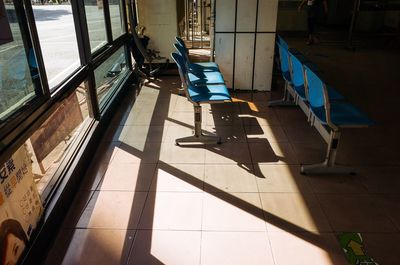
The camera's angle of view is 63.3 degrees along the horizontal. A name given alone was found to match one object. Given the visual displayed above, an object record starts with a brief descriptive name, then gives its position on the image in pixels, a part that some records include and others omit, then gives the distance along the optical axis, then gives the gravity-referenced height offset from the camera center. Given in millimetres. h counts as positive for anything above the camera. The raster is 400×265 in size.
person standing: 7652 -459
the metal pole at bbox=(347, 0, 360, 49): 7080 -473
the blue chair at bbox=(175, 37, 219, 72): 3741 -813
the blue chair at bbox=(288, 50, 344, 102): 2908 -776
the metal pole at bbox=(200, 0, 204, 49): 6656 -349
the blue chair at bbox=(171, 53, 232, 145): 2971 -877
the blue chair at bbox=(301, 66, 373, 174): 2477 -909
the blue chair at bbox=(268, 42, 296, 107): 3545 -879
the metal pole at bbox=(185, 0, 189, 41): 6166 -496
